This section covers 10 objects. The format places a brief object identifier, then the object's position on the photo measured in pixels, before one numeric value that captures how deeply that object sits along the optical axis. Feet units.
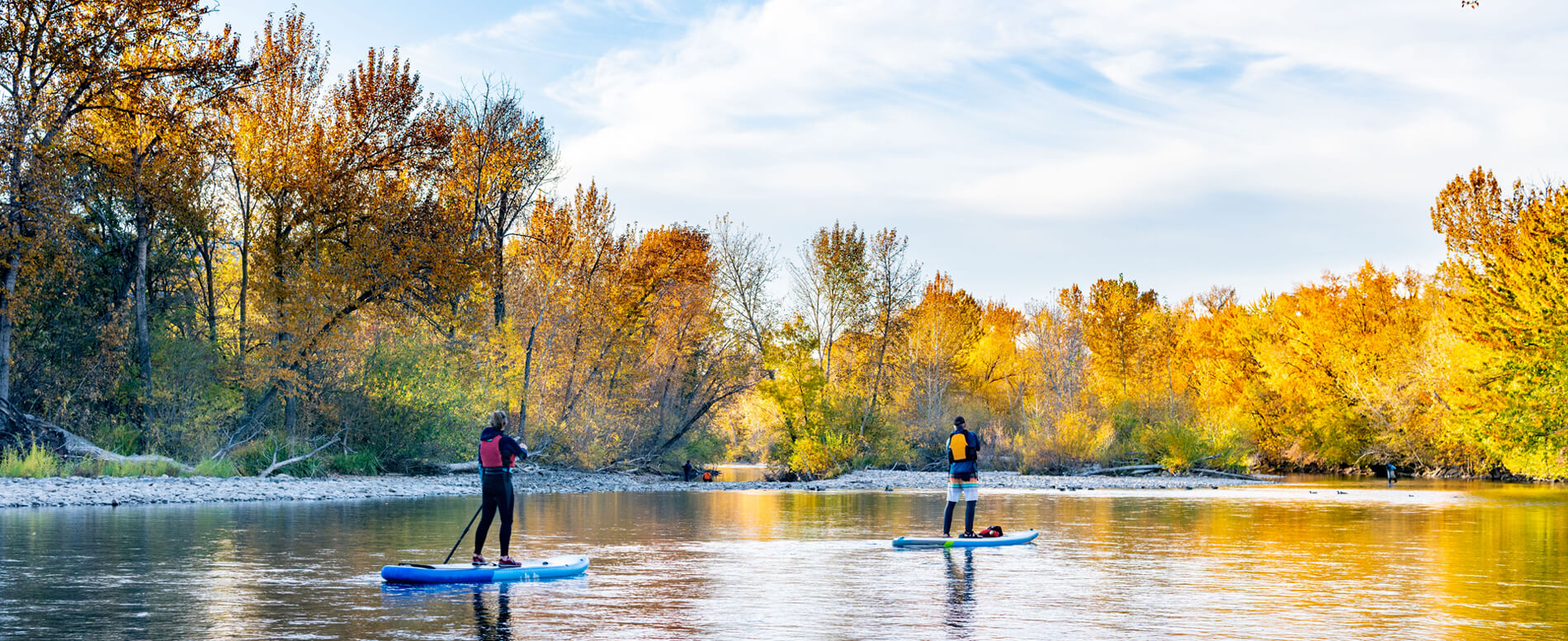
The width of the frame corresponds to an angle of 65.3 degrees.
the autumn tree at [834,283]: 172.04
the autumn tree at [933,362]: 189.88
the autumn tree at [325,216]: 125.70
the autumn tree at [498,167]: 150.20
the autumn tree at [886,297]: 177.68
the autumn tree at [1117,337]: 250.16
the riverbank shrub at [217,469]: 109.81
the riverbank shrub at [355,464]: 126.00
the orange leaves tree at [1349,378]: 188.03
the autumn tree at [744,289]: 167.53
